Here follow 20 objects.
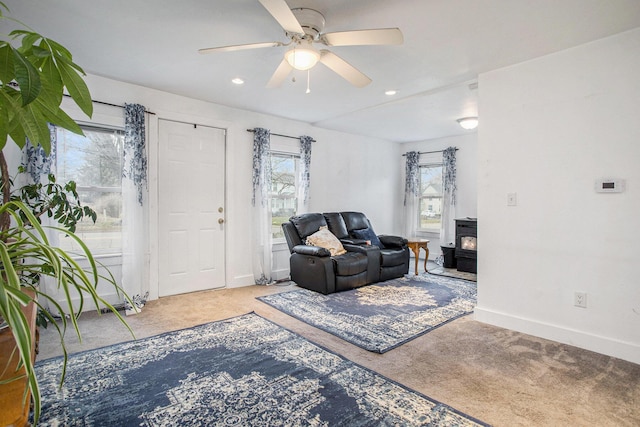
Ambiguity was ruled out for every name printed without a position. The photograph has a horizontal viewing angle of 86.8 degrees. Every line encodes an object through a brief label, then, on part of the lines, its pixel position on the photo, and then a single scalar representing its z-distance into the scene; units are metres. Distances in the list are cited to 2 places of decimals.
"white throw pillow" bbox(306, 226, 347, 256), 4.70
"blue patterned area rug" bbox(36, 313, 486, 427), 1.82
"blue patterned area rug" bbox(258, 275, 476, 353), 3.00
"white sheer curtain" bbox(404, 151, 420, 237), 7.04
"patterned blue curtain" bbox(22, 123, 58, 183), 3.14
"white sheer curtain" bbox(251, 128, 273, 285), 4.81
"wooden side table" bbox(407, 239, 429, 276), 5.36
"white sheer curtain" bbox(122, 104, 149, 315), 3.70
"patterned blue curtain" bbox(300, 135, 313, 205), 5.35
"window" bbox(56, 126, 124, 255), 3.54
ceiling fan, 2.02
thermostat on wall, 2.60
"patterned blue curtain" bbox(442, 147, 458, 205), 6.41
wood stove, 5.57
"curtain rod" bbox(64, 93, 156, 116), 3.57
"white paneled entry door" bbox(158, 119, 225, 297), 4.14
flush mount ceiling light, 4.91
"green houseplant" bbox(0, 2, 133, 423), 0.47
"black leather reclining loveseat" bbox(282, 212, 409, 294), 4.32
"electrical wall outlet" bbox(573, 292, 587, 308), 2.77
